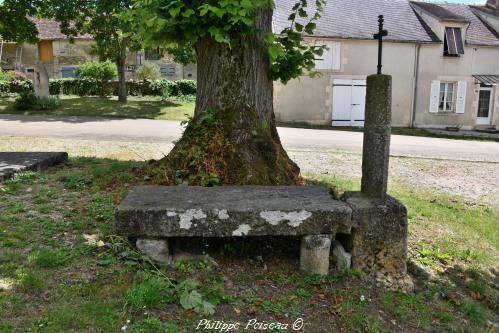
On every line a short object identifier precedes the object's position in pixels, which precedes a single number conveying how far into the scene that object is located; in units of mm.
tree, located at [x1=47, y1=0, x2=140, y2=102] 19172
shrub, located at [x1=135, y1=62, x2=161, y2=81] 27750
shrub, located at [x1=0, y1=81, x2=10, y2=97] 24944
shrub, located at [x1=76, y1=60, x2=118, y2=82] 25688
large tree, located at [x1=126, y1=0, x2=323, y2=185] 4578
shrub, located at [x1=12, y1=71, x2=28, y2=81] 28384
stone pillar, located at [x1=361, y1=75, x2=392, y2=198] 3729
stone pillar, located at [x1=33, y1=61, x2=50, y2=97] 18953
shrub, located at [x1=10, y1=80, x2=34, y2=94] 25469
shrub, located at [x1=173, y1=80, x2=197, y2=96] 26875
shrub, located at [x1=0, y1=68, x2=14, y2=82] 25877
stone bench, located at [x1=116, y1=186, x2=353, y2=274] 3342
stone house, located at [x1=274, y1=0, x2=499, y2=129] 21047
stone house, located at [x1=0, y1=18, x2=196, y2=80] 34344
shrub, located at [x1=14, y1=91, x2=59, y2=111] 18688
